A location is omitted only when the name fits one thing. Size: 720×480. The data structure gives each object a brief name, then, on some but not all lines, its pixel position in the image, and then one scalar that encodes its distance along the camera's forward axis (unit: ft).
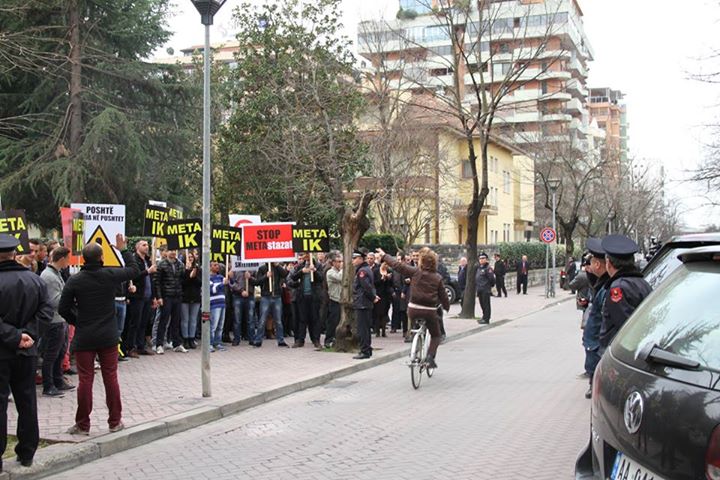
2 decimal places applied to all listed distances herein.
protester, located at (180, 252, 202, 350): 47.17
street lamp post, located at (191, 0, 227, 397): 31.53
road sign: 112.57
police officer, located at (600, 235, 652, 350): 22.43
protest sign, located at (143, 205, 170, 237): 46.91
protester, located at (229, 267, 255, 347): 50.80
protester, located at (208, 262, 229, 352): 48.21
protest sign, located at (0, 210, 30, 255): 36.68
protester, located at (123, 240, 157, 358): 42.60
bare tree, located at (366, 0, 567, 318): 74.74
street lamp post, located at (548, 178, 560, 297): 117.77
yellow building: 136.05
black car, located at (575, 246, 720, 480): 8.63
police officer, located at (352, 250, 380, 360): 44.52
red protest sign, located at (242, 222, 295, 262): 49.52
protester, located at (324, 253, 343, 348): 49.19
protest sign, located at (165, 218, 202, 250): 46.26
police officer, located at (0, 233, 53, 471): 20.03
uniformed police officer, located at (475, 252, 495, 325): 72.38
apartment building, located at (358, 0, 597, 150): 76.43
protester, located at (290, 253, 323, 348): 50.39
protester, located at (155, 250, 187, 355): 45.96
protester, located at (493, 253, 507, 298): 115.44
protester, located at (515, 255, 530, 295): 126.31
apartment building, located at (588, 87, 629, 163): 423.64
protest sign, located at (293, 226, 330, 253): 50.06
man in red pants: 24.50
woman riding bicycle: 36.60
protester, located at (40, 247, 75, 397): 31.32
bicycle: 35.45
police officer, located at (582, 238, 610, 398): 29.48
